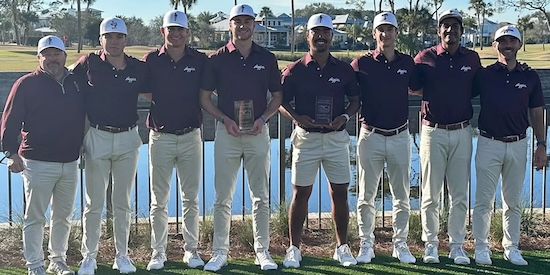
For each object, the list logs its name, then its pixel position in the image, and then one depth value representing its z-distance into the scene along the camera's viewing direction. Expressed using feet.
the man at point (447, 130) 18.66
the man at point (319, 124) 18.44
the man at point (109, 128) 17.46
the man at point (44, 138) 16.75
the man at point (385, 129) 18.62
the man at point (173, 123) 18.08
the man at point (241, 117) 18.17
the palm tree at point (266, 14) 291.09
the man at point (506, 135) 18.44
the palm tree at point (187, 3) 223.30
